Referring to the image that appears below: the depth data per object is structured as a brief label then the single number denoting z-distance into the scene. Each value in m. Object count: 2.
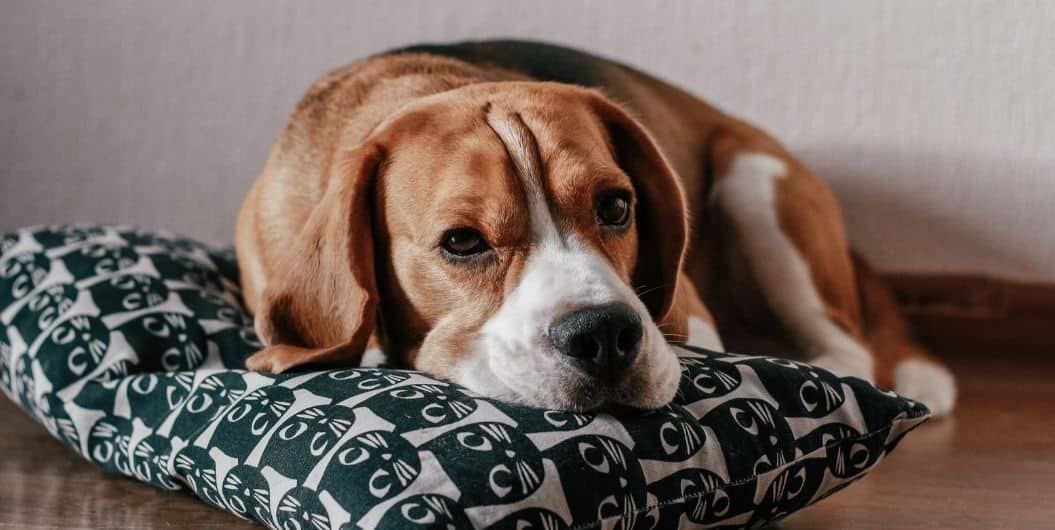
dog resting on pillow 0.80
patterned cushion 0.74
